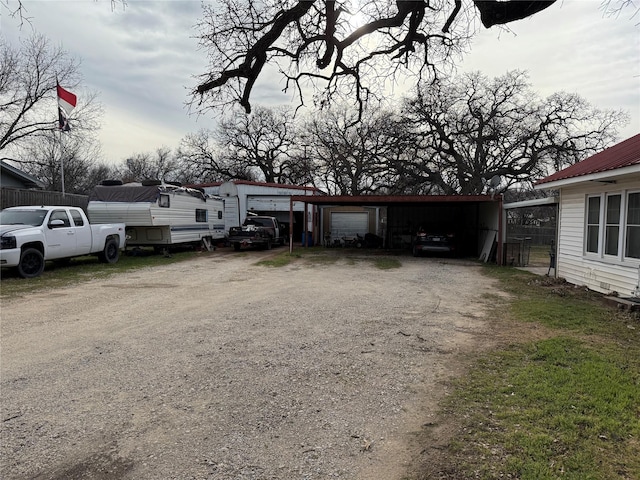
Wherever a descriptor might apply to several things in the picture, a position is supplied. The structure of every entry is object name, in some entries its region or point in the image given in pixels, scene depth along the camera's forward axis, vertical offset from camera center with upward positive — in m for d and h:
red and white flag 17.60 +4.95
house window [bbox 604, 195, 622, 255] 8.63 -0.16
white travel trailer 14.95 +0.21
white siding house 8.05 -0.05
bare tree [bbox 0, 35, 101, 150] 24.01 +6.99
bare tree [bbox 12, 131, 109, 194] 31.67 +4.36
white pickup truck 9.95 -0.54
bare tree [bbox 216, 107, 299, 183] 39.47 +6.91
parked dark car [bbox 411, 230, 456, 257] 17.59 -1.03
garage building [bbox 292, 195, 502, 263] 17.28 -0.11
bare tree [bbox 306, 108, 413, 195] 28.59 +4.80
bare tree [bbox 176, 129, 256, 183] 40.75 +4.95
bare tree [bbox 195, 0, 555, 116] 5.04 +2.74
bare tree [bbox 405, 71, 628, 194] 25.77 +4.96
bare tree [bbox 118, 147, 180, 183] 52.56 +6.49
